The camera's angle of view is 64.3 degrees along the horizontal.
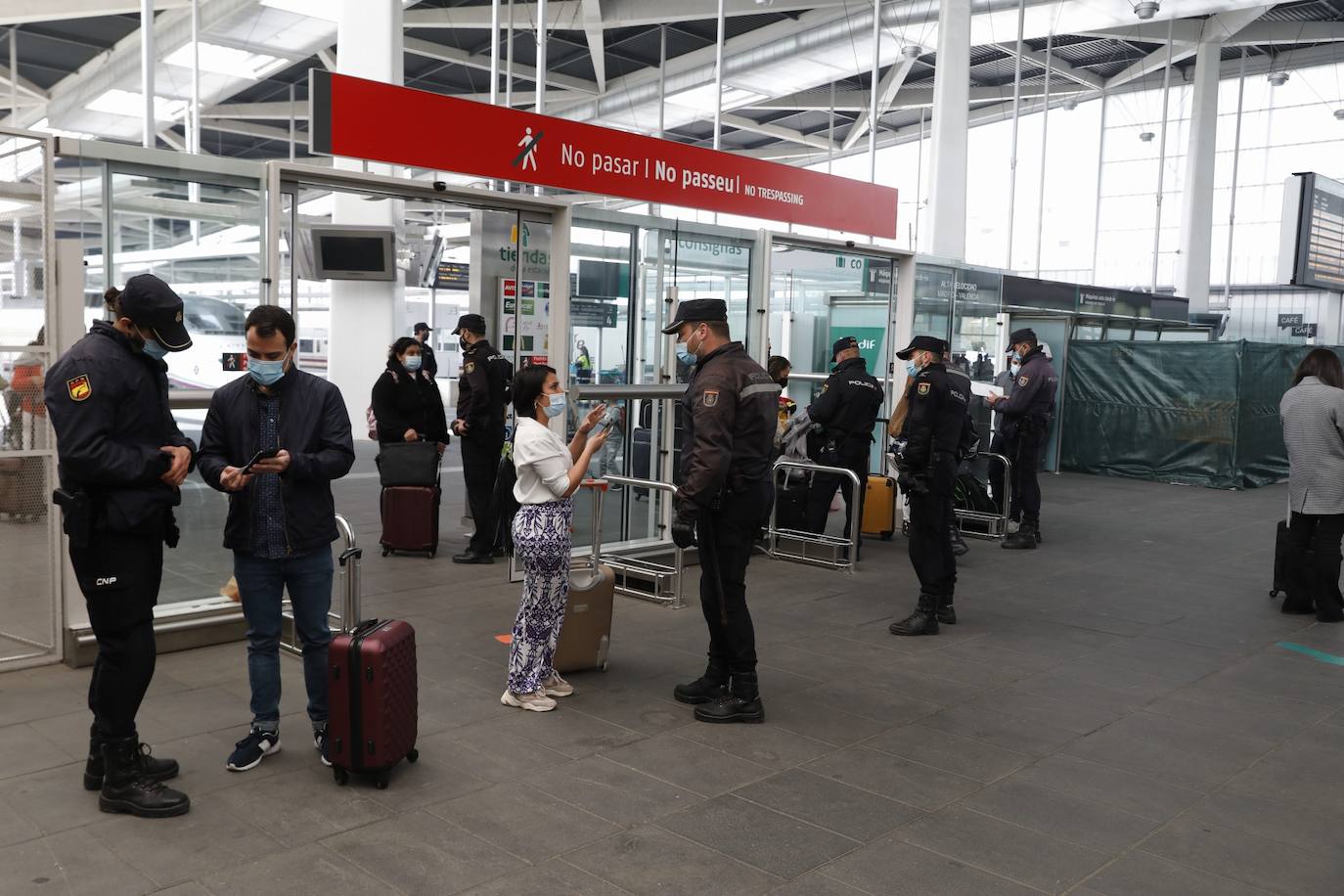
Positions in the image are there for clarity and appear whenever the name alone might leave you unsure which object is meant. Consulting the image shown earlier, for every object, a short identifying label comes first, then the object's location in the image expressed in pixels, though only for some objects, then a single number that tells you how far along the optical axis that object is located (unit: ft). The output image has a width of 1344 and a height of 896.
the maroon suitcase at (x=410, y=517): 26.32
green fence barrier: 45.85
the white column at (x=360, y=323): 45.01
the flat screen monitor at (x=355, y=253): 43.68
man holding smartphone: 12.44
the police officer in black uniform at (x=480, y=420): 25.79
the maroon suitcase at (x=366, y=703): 12.30
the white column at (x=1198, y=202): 75.72
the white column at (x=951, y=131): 51.42
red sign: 18.45
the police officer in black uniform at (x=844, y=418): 28.04
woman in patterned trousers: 15.07
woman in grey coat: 22.44
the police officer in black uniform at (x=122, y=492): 11.08
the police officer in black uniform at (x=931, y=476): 20.84
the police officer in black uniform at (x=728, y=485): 15.15
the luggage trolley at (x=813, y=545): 26.55
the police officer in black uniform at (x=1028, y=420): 31.22
